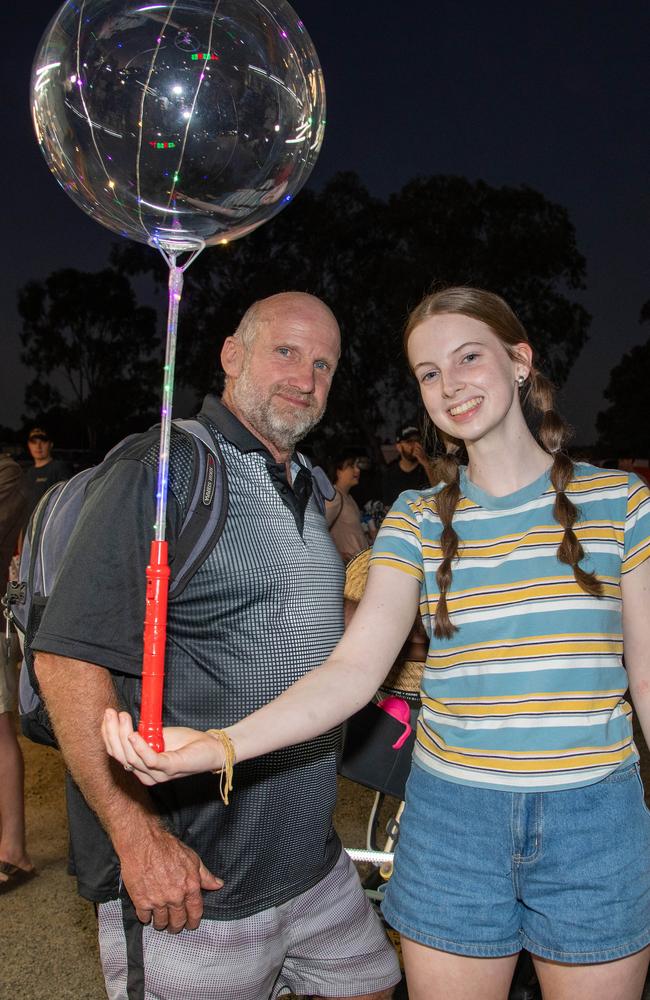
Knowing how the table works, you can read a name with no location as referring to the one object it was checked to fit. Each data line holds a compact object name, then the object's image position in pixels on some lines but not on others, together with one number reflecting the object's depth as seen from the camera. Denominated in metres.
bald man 1.86
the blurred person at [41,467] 8.41
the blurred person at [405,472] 8.45
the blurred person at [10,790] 4.19
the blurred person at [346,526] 6.66
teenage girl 1.61
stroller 2.56
